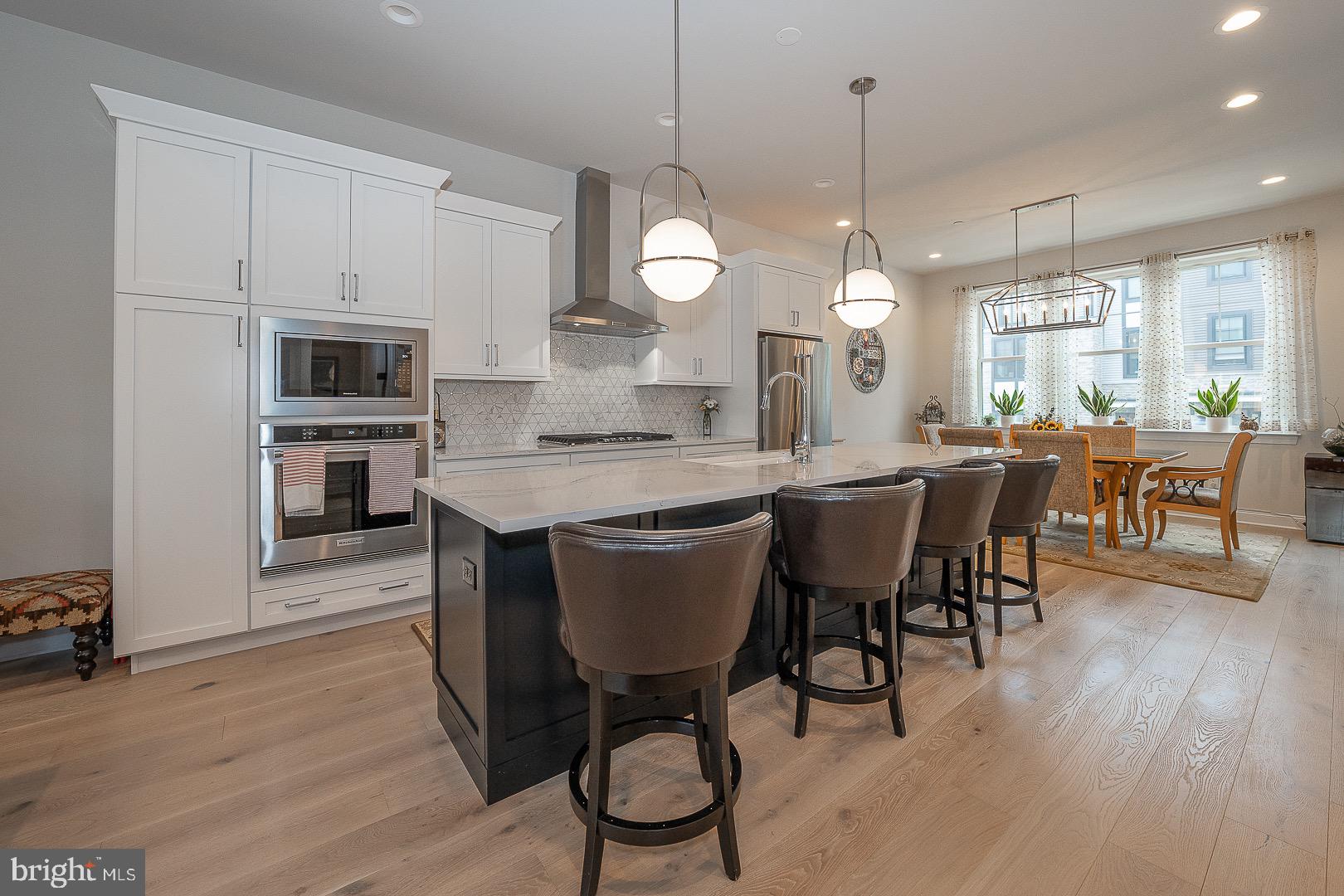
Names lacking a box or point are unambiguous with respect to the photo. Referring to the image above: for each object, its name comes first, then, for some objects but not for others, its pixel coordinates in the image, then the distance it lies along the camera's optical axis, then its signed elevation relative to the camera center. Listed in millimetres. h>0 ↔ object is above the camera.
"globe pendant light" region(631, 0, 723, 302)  2115 +740
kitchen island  1598 -450
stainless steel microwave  2676 +434
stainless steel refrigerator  4812 +600
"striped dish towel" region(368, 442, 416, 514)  2904 -122
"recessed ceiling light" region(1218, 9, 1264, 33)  2596 +2023
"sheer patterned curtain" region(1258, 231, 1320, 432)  5090 +1107
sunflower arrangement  5578 +272
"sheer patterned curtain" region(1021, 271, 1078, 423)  6555 +949
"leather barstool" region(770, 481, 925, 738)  1758 -329
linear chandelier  4707 +1304
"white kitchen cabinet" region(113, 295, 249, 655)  2404 -69
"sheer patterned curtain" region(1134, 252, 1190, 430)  5801 +1067
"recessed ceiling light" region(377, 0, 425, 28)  2504 +2008
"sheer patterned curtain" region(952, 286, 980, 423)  7367 +1286
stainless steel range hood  4207 +1506
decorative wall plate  6816 +1176
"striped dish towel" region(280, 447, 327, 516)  2682 -125
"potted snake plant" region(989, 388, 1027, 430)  6980 +588
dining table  4309 -141
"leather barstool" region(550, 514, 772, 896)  1211 -388
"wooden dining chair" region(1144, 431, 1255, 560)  4133 -321
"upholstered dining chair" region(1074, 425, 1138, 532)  5027 +115
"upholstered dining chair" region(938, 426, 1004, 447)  4312 +134
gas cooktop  3971 +119
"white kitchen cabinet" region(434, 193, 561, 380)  3422 +1045
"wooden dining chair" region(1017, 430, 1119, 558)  4184 -189
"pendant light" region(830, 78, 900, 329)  2957 +826
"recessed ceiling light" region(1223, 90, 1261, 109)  3311 +2099
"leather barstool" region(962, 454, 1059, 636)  2736 -259
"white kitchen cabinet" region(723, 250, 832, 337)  4809 +1459
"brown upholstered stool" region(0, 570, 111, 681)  2211 -605
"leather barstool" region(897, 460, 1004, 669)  2254 -236
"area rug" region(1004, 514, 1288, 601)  3615 -787
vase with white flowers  5109 +395
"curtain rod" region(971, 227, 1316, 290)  5075 +1999
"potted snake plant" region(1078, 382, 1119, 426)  6145 +512
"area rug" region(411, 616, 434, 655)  2797 -915
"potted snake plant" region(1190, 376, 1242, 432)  5422 +467
